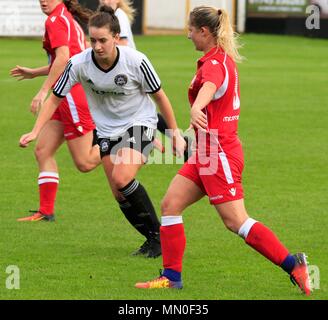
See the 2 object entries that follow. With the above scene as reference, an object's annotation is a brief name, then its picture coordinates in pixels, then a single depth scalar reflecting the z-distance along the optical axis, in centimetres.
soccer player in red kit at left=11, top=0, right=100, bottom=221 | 2028
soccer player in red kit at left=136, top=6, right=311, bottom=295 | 1477
